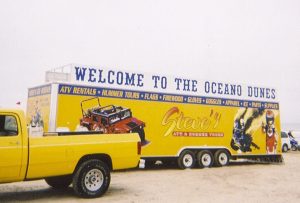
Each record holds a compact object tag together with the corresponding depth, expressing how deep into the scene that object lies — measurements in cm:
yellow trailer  1503
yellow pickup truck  887
